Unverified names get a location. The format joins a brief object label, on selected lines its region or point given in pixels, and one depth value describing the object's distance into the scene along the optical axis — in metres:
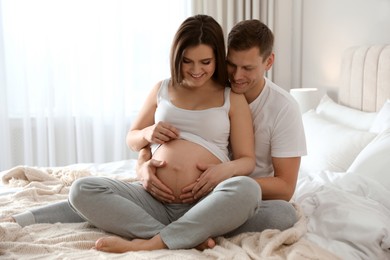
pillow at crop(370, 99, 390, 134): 2.40
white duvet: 1.60
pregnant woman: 1.64
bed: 1.54
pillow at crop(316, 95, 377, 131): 2.69
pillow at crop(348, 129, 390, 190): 2.01
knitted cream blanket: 1.48
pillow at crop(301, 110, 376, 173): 2.46
